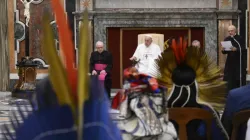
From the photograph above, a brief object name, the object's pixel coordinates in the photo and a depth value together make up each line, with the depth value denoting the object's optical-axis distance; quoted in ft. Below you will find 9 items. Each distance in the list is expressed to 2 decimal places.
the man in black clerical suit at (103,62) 70.79
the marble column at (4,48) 93.04
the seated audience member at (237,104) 22.88
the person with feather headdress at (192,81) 26.55
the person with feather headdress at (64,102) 8.05
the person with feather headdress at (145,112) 24.64
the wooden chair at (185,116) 25.11
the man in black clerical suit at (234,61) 72.89
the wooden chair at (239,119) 21.88
